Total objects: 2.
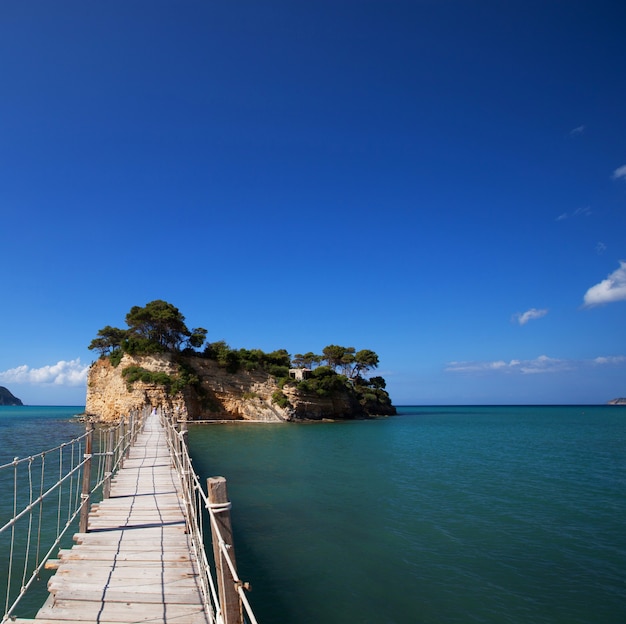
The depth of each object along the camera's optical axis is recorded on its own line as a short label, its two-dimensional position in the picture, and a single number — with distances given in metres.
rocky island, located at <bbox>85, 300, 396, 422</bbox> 41.53
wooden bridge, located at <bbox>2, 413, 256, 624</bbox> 3.36
